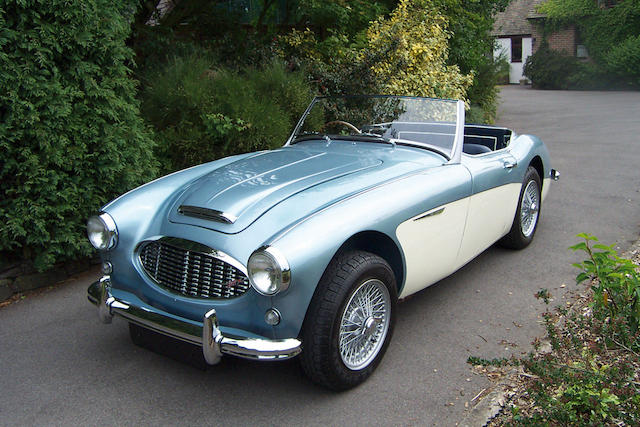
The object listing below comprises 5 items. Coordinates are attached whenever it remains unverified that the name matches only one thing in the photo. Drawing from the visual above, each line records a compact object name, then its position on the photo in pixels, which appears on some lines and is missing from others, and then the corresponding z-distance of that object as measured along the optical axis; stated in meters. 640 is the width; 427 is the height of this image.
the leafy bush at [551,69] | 27.62
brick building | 30.36
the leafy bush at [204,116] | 6.16
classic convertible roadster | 2.82
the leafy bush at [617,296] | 2.98
